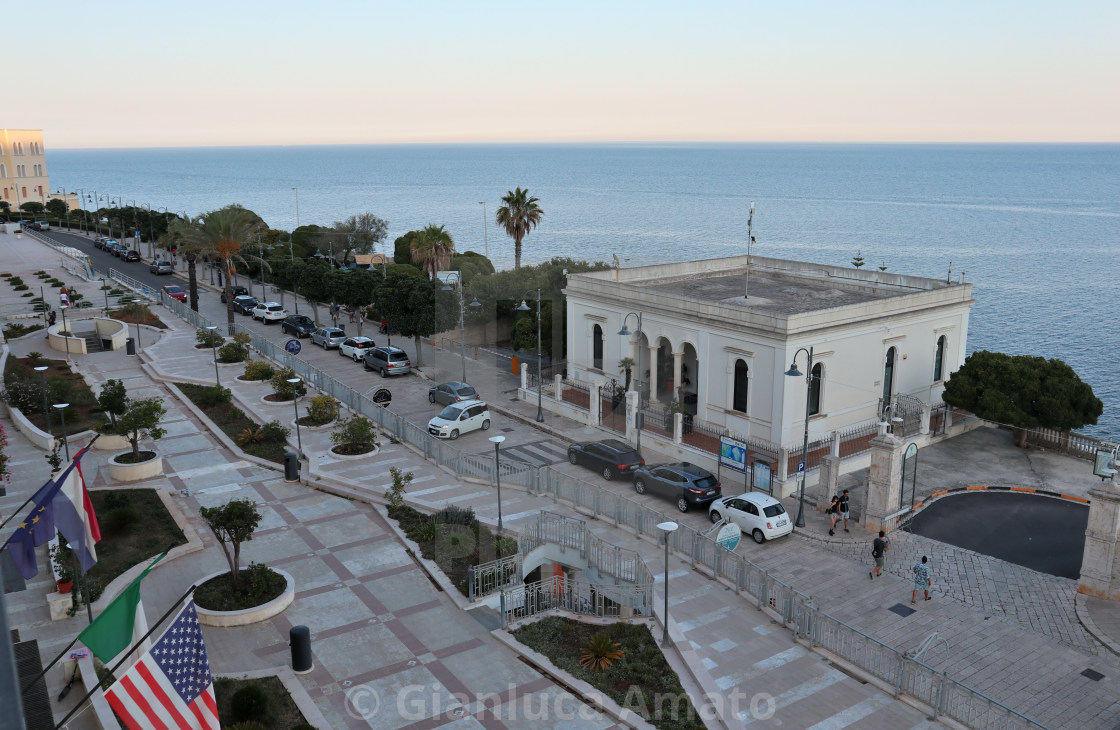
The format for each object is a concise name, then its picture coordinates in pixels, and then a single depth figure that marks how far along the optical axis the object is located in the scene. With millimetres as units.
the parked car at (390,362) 44562
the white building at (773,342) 31125
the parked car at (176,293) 64931
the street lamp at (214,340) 39031
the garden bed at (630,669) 16062
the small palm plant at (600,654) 17469
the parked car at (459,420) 34531
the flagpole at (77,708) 12503
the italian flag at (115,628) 11516
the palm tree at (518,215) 59188
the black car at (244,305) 61781
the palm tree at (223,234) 51656
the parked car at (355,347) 47469
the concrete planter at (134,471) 27344
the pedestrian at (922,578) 21109
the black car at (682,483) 27000
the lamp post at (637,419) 31877
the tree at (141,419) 27000
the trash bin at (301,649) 16875
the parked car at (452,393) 38688
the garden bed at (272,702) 15281
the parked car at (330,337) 50156
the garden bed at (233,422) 30625
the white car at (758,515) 24609
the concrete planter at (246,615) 18828
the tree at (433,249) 50469
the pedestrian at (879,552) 22484
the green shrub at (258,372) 40281
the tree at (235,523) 19453
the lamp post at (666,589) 16984
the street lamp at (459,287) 41000
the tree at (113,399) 29406
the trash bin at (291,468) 27969
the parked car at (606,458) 29703
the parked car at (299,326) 53719
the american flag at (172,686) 11195
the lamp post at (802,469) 25844
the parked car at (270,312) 58344
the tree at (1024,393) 31594
